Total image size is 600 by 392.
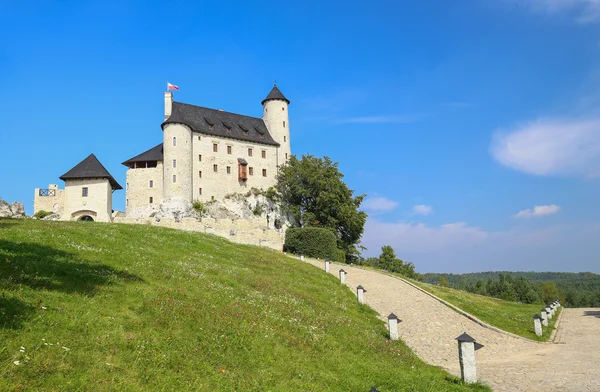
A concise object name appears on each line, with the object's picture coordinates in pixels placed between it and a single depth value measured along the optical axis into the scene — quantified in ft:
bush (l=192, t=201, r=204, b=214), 216.74
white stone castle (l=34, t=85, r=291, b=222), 213.66
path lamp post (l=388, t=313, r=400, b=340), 57.26
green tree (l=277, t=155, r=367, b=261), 216.95
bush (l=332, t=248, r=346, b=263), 173.86
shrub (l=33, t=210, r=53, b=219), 176.63
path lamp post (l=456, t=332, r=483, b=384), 39.83
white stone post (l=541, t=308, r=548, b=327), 81.53
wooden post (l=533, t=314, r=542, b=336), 70.10
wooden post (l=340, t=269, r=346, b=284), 96.11
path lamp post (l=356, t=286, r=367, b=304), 80.89
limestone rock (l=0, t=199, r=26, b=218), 165.99
